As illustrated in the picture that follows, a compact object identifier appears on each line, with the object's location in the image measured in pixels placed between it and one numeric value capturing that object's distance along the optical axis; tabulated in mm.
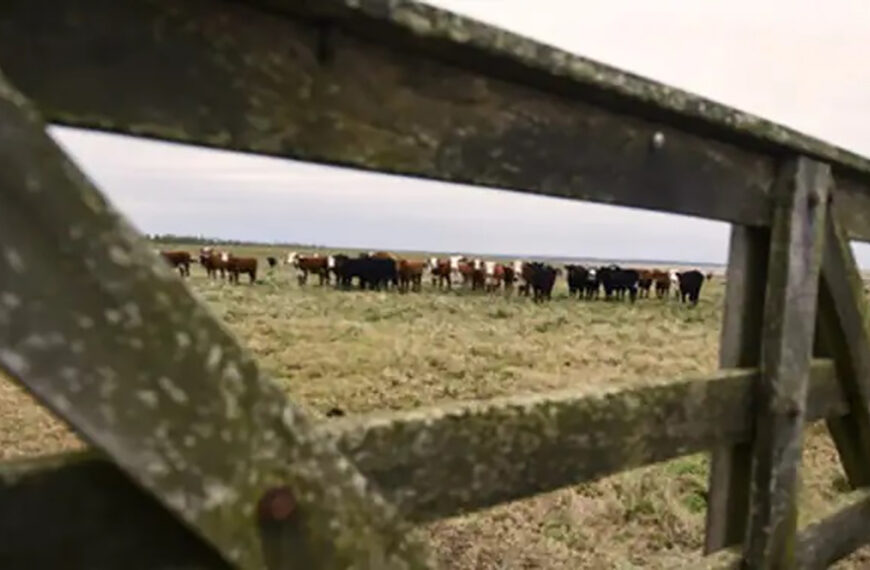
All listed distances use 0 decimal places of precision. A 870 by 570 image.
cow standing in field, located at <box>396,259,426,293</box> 40938
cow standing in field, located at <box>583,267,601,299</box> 40844
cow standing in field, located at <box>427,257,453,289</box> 42125
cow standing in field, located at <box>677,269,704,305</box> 39281
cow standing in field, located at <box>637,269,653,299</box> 42500
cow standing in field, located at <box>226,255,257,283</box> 42312
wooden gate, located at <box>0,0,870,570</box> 972
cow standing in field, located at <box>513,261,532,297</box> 38750
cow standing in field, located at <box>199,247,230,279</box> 43531
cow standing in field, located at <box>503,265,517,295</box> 40688
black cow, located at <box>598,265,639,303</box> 40688
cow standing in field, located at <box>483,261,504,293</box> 41100
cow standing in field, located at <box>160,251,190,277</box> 42844
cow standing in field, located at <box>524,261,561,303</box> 37375
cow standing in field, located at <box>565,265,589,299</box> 41128
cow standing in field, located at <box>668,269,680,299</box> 42825
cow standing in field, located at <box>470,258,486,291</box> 41156
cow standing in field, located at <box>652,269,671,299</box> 42812
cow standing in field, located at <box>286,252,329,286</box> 42875
